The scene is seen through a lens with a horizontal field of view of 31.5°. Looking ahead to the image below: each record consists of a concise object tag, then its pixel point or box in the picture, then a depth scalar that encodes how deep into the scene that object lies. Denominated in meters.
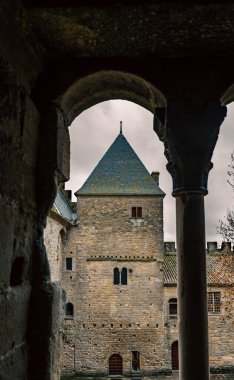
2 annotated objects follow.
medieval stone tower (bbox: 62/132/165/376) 20.86
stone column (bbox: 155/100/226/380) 2.75
